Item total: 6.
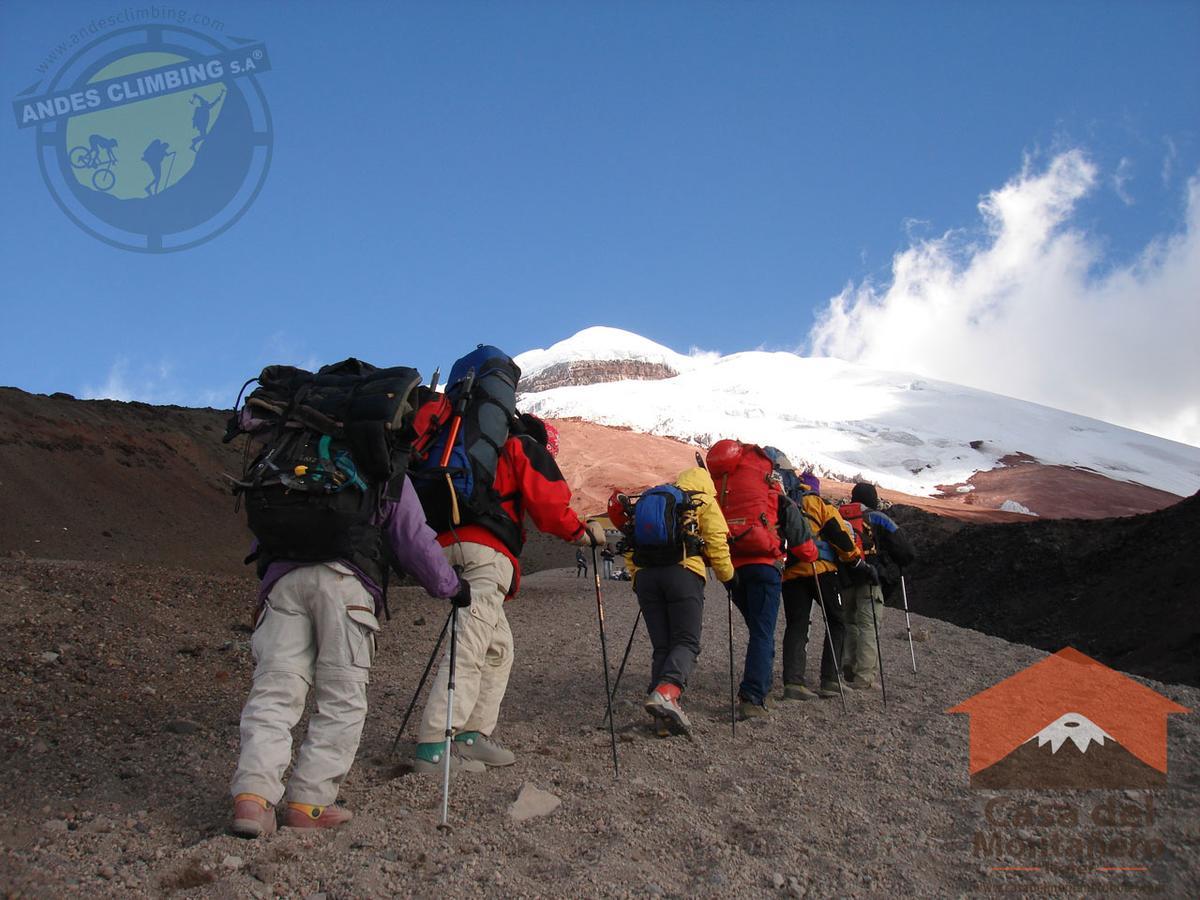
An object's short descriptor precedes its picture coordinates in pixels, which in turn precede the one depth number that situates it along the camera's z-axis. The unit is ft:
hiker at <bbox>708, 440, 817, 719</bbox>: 21.95
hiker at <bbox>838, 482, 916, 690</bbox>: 26.96
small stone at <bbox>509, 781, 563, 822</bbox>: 13.64
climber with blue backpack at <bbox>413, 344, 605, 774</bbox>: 15.76
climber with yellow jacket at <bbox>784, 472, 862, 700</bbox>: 24.85
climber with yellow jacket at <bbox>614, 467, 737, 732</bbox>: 19.38
